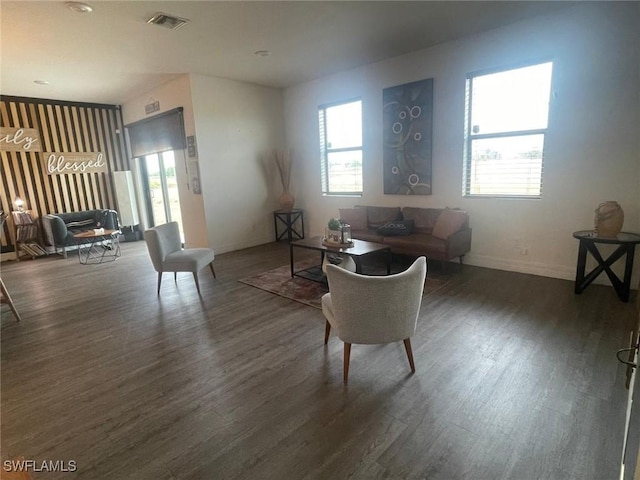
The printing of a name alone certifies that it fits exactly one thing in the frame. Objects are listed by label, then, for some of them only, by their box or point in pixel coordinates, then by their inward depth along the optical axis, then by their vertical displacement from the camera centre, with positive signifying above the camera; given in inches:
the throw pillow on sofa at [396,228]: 183.0 -29.5
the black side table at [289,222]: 260.0 -33.7
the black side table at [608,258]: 126.4 -35.6
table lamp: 253.0 -9.3
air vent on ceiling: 133.4 +65.7
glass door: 275.0 -3.0
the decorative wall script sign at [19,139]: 245.6 +37.6
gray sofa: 248.4 -28.3
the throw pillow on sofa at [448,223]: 168.7 -25.5
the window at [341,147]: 226.7 +20.2
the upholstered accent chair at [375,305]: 81.3 -32.0
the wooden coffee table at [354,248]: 148.1 -32.5
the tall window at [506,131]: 155.1 +18.7
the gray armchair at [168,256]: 153.8 -33.6
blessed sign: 268.2 +21.2
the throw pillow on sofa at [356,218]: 208.7 -25.8
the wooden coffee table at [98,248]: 234.3 -48.8
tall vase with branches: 257.6 +5.3
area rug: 147.3 -50.8
